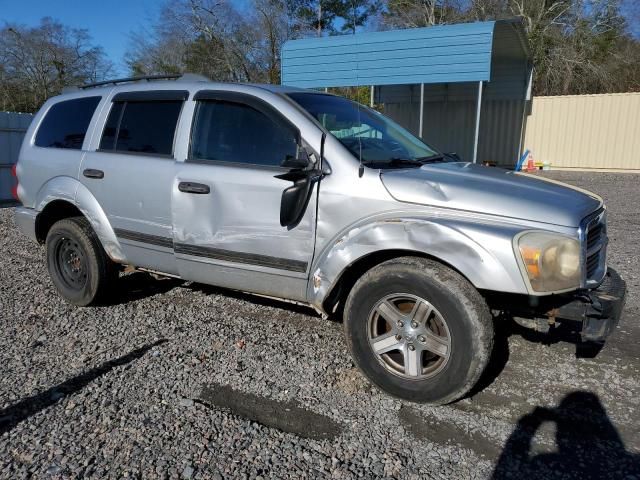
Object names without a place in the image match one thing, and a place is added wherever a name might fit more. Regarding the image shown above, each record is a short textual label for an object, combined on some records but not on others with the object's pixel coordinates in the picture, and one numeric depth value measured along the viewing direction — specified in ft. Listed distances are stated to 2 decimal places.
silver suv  9.43
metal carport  43.65
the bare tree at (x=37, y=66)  116.57
